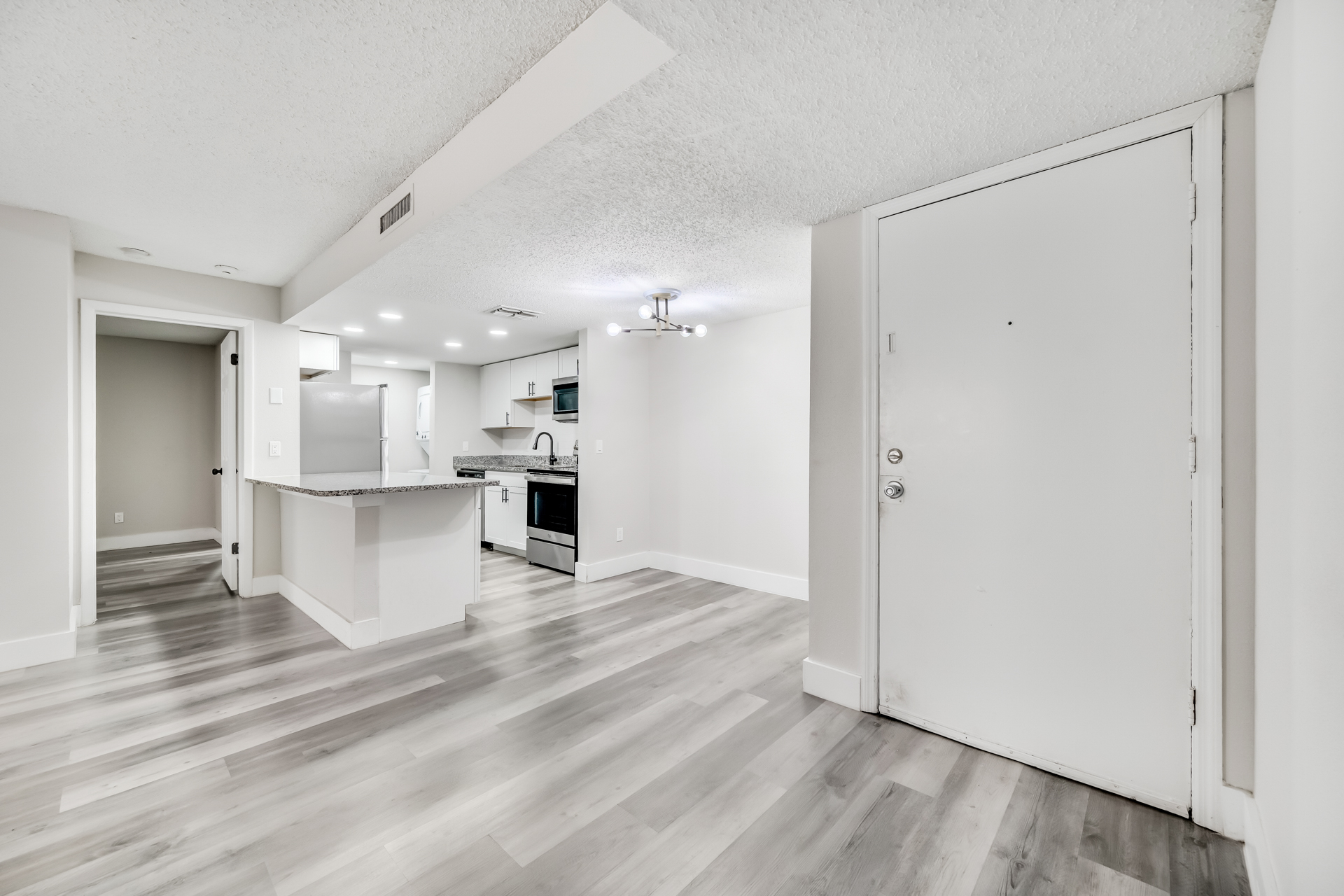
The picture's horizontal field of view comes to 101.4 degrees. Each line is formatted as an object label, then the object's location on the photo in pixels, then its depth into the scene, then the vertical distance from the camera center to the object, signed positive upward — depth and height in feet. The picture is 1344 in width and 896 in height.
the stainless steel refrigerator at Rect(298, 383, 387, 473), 15.28 +0.50
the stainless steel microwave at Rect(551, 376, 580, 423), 17.67 +1.50
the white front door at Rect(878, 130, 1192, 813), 5.62 -0.26
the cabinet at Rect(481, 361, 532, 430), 21.03 +1.67
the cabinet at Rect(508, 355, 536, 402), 20.08 +2.56
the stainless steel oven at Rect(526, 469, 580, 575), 15.76 -2.16
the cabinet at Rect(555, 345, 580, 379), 18.20 +2.81
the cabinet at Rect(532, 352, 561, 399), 19.04 +2.56
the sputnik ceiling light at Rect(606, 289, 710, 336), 12.01 +3.05
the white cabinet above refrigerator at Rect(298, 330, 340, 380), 15.79 +2.72
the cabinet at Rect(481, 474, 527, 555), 18.24 -2.42
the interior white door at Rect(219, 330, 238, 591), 14.21 -0.25
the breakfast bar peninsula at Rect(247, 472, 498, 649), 10.24 -2.15
